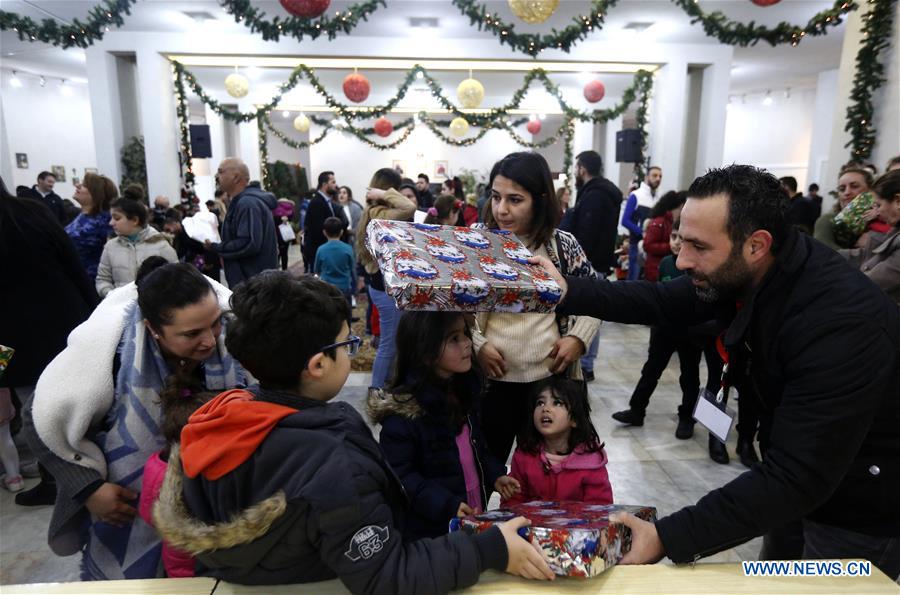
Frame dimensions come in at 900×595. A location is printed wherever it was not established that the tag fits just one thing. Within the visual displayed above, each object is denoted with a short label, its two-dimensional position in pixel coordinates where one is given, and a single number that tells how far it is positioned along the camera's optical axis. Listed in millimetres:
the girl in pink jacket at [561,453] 1953
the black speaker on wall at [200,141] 9117
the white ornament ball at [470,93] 8664
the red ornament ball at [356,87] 8516
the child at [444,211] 5992
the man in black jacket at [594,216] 4500
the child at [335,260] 5582
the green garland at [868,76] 5570
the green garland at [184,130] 9066
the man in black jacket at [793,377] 1129
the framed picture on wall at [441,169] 19453
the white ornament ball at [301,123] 13133
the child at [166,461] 1392
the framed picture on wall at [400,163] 19297
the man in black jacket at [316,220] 6465
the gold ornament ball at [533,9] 5047
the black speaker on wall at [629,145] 9078
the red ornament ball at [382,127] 13289
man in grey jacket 4246
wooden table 1052
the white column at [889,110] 5547
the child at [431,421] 1617
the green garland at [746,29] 7047
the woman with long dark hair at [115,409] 1422
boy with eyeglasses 961
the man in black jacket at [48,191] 8320
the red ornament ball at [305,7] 4992
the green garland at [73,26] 6914
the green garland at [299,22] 6901
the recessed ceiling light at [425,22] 7863
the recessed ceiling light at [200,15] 7629
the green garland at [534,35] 7023
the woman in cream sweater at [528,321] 1943
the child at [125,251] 3688
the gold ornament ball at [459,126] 12656
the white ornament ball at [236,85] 8695
